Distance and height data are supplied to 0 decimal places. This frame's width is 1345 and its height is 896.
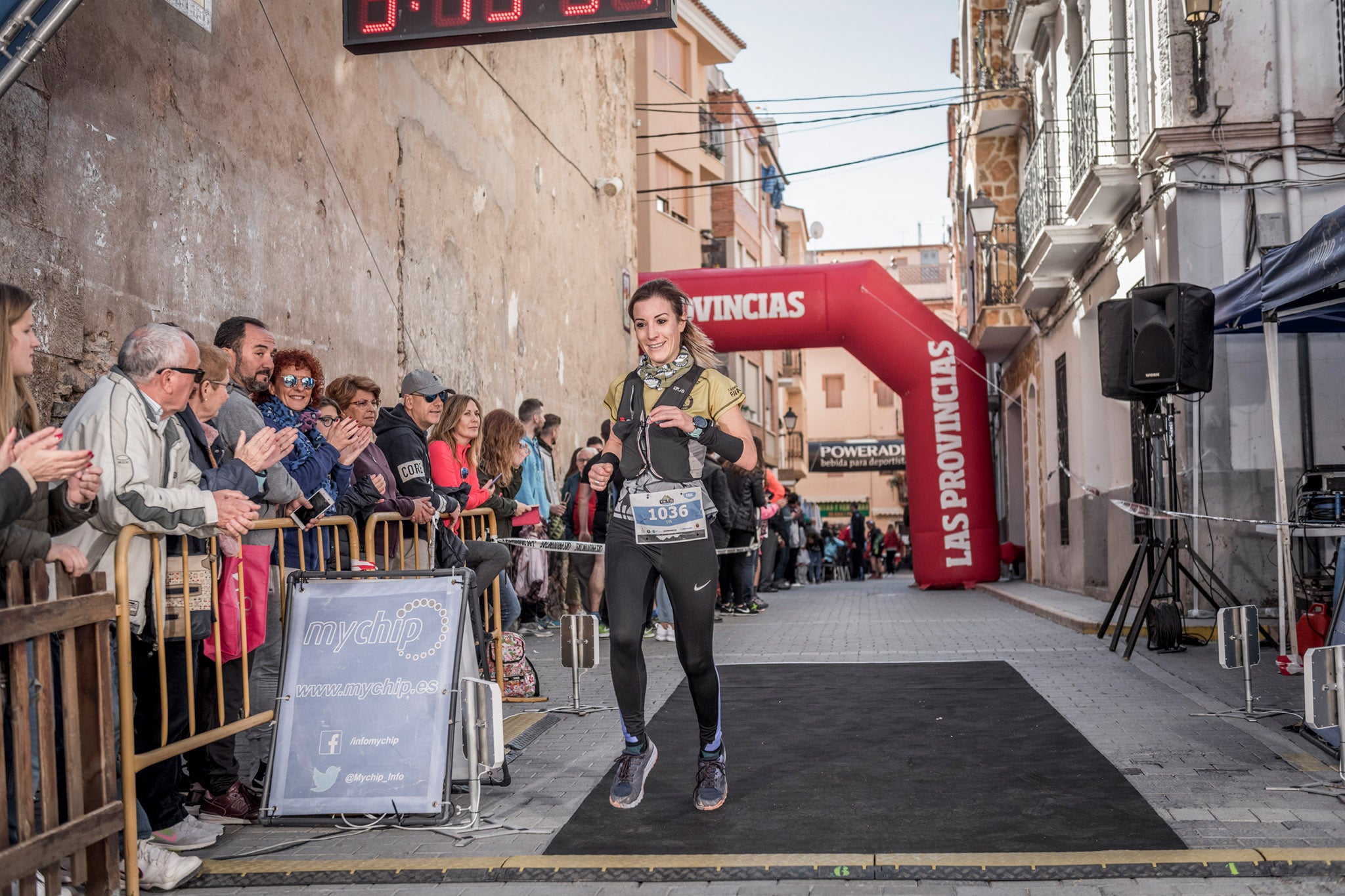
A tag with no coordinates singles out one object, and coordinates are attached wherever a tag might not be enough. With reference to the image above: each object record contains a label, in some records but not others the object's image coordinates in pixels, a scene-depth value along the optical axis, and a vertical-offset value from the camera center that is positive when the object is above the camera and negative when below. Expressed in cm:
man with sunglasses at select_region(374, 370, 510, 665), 706 +10
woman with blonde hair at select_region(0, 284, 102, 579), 375 +9
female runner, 502 -17
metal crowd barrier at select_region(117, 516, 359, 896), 420 -70
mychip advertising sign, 489 -81
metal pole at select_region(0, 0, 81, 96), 512 +177
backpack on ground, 761 -113
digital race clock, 826 +299
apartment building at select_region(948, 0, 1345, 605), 1076 +231
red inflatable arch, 1894 +153
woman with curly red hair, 593 +23
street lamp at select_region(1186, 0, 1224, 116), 1055 +347
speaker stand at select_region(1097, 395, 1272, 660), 945 -82
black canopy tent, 666 +89
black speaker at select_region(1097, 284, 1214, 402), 901 +79
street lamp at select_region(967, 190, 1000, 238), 2039 +385
